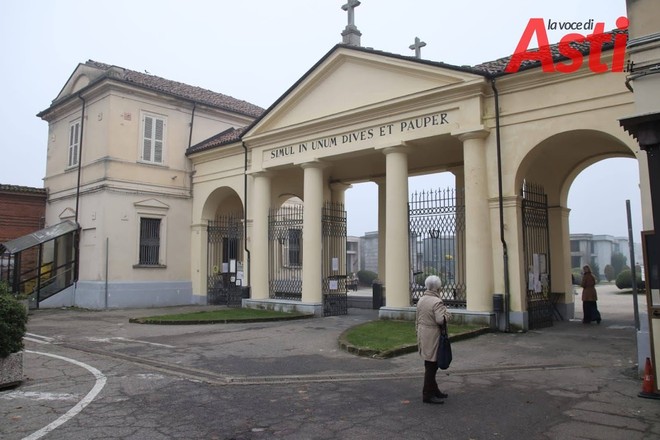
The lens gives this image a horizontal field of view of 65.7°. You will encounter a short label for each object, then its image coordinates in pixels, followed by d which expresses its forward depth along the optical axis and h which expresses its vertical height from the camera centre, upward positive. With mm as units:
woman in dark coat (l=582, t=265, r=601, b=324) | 13305 -712
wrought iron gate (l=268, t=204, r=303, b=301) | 17844 +1168
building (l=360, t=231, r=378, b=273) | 49344 +2263
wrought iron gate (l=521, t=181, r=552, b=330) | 12594 +523
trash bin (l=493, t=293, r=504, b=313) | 11891 -712
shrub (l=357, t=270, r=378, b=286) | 40219 -205
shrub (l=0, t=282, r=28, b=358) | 6965 -640
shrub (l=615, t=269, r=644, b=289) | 29778 -458
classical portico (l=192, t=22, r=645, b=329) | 11906 +3246
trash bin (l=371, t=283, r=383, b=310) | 18531 -747
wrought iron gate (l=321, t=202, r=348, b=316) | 16594 +487
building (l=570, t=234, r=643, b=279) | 52647 +2459
